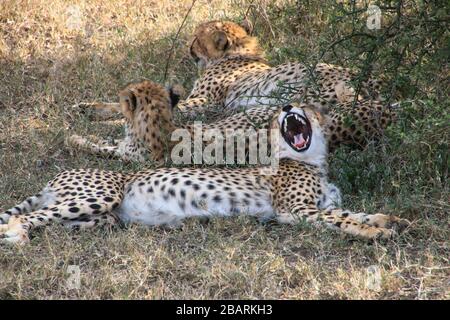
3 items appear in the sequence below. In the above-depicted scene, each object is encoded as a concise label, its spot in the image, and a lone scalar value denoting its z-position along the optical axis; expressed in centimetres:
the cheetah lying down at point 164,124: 1344
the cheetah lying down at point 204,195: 1161
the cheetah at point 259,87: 1344
